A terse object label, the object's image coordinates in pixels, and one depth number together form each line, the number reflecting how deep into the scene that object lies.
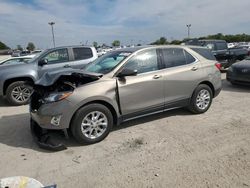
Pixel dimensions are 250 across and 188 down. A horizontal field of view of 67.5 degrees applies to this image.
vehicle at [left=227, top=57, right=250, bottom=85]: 6.30
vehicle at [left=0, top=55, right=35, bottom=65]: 7.47
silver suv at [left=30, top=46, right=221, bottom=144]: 3.10
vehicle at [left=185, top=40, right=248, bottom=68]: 9.34
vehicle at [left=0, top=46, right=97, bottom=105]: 5.43
